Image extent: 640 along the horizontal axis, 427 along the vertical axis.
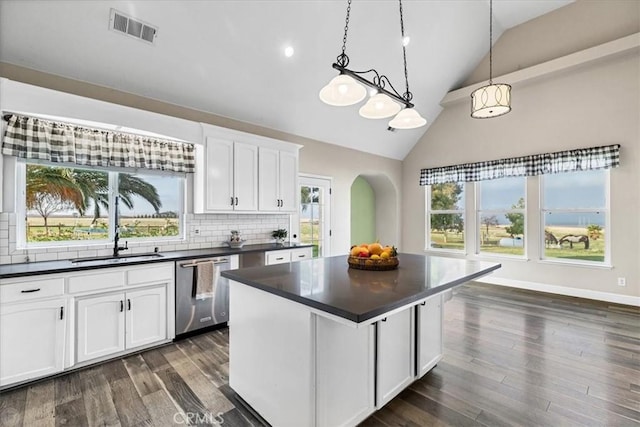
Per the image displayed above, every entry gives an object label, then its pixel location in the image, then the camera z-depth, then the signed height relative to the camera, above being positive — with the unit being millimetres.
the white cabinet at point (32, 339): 2217 -945
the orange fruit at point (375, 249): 2284 -248
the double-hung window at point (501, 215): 5410 +32
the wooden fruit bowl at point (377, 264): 2168 -341
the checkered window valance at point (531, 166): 4434 +870
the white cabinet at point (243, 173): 3639 +554
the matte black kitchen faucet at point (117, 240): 3200 -263
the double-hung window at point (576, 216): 4633 +16
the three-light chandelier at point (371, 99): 1952 +837
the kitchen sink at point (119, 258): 2867 -432
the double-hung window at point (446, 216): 6223 +11
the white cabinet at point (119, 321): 2551 -955
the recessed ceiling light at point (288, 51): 3625 +1982
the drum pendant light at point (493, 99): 2723 +1073
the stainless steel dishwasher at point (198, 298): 3113 -888
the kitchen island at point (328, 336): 1551 -729
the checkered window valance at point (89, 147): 2633 +688
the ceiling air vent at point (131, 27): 2673 +1730
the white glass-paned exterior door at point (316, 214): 5215 +38
